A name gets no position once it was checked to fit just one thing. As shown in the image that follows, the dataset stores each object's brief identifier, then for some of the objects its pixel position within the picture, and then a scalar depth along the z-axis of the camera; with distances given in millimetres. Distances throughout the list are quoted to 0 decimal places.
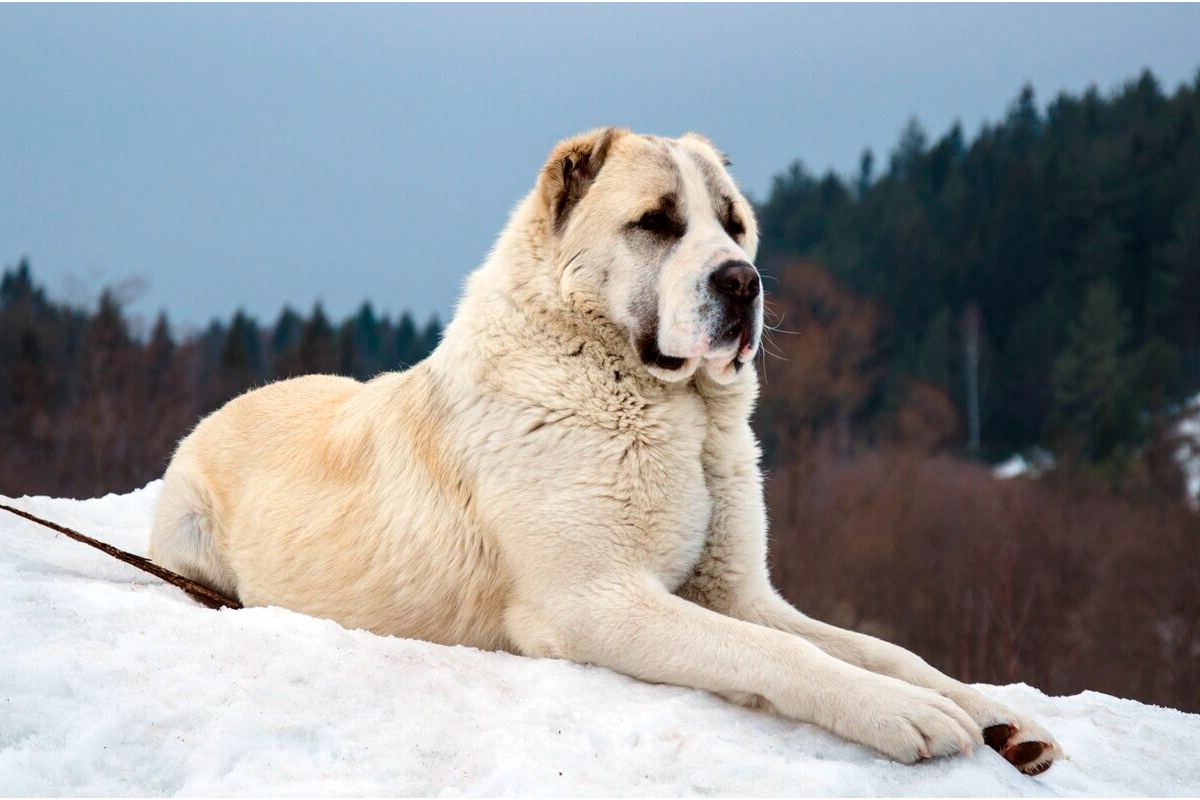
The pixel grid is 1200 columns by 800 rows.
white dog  3723
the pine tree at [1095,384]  55688
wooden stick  4672
